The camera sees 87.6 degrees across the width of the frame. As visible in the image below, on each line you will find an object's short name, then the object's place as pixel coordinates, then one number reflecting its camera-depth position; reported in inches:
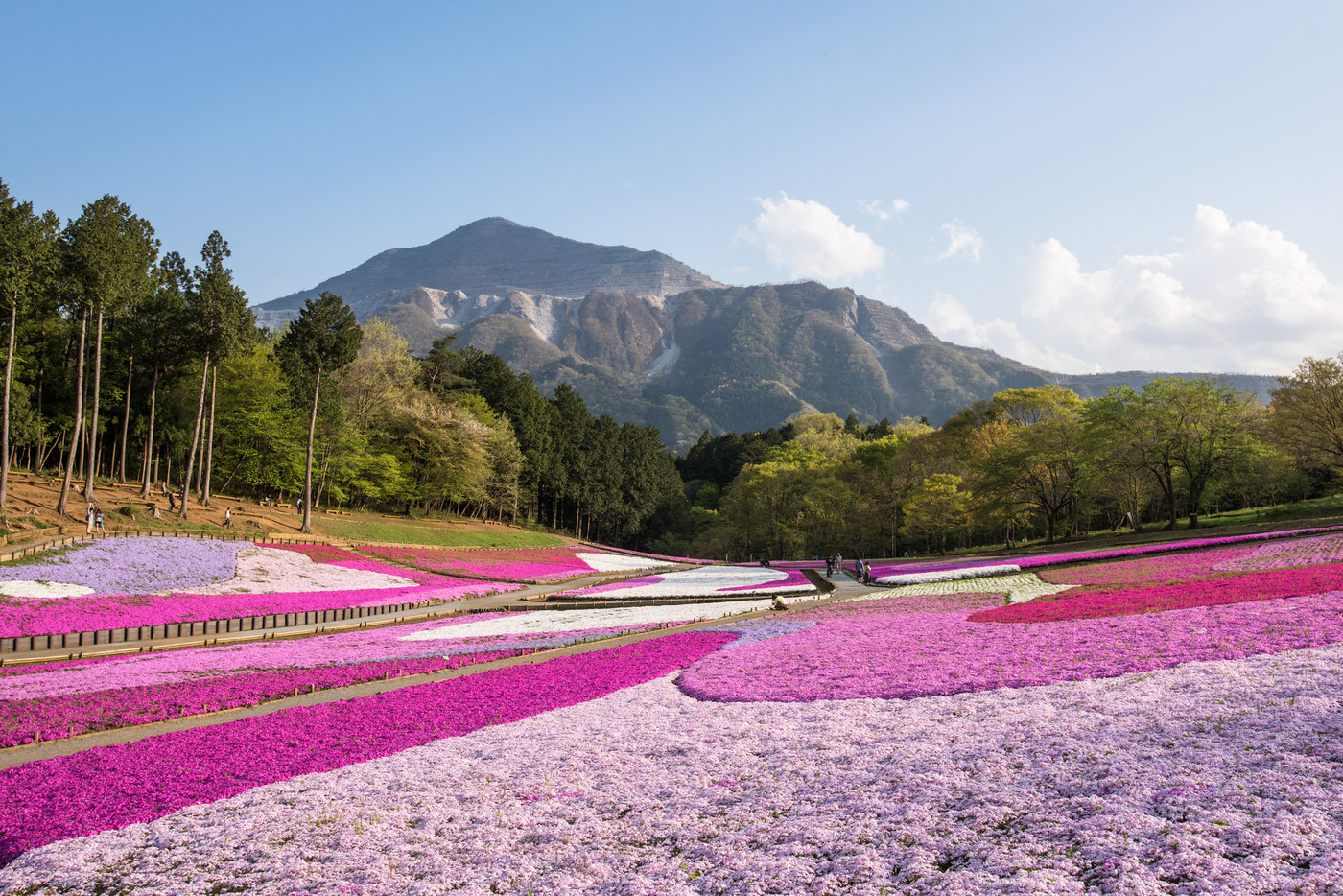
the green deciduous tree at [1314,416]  1820.9
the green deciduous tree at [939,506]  2384.4
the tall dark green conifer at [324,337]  1978.3
